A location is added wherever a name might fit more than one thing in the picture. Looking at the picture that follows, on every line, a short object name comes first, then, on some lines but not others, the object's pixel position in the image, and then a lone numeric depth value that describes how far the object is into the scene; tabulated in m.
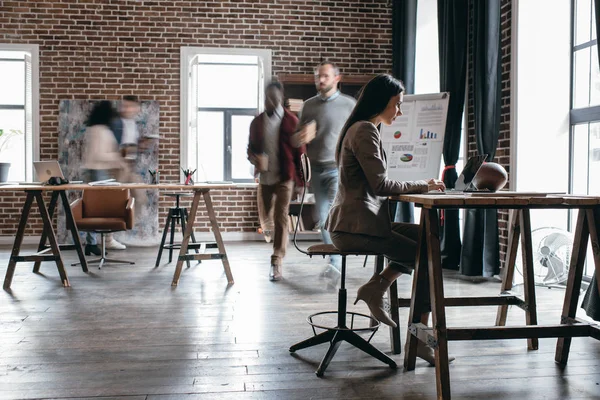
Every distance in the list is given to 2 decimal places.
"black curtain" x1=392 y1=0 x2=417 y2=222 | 6.20
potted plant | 7.22
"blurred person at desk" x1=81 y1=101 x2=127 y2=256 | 5.79
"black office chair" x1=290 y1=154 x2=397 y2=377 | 2.61
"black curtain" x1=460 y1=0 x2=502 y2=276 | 4.70
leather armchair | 6.00
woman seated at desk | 2.55
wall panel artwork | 7.06
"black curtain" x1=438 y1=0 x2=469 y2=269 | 5.23
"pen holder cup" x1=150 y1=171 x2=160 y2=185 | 5.43
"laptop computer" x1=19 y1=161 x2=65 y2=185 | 5.26
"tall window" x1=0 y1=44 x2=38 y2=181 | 7.17
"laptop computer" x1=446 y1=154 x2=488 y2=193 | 2.88
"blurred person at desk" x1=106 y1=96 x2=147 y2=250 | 5.96
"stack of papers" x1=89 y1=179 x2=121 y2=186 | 4.84
